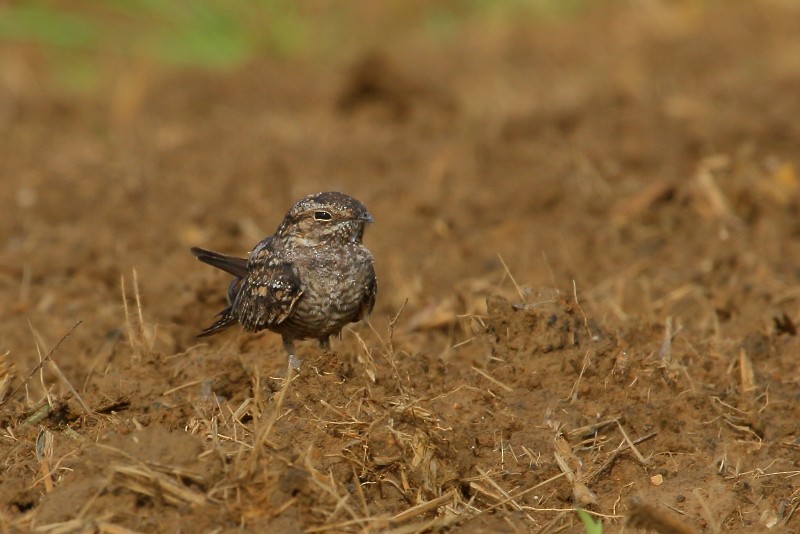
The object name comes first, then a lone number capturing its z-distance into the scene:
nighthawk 11.16
